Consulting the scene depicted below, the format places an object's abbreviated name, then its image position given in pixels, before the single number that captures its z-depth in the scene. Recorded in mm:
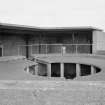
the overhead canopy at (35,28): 11908
